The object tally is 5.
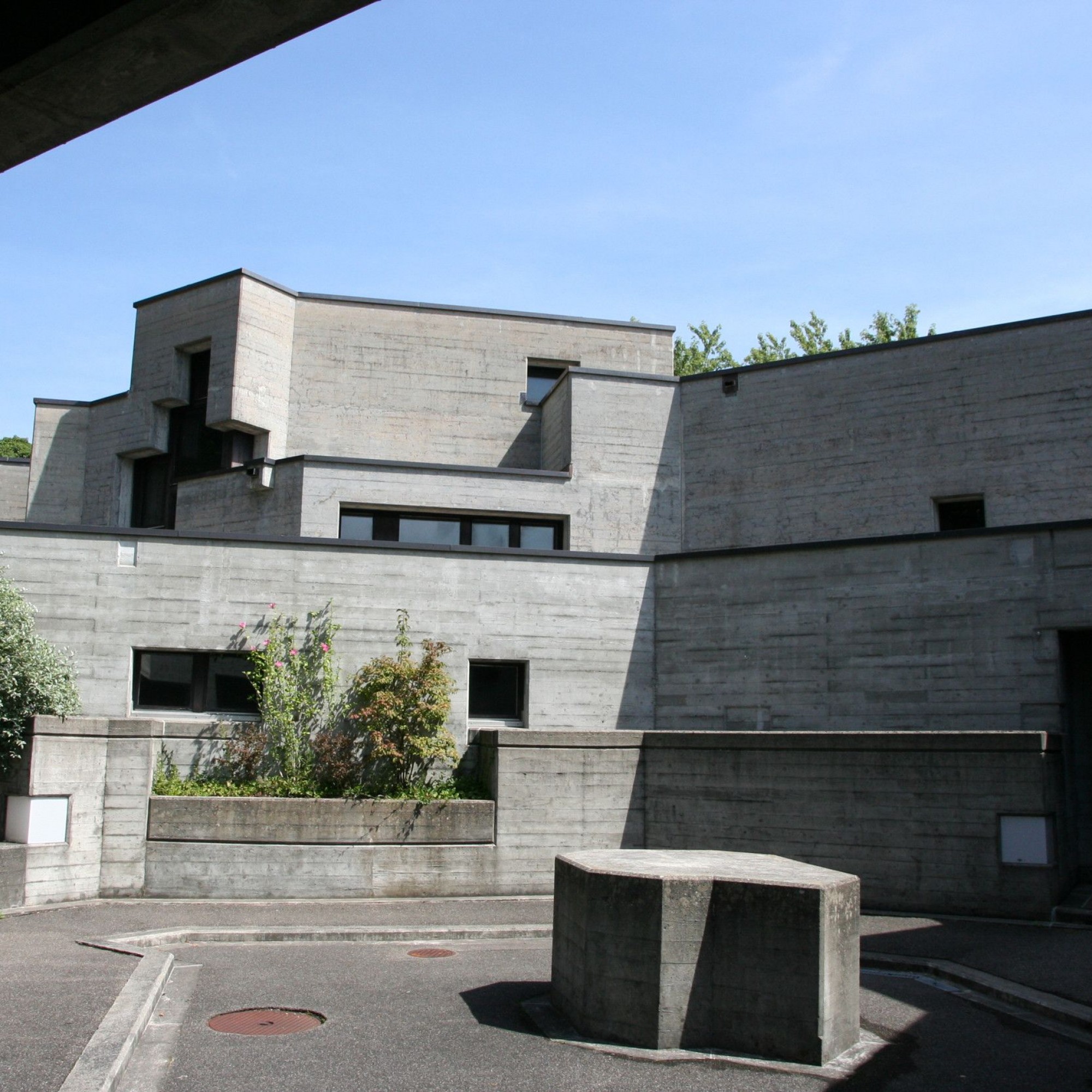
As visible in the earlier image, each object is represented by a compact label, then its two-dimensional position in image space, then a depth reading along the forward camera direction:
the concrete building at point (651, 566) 14.38
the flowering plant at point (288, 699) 15.23
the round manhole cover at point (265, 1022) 8.04
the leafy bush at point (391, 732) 15.16
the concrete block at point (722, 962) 7.55
